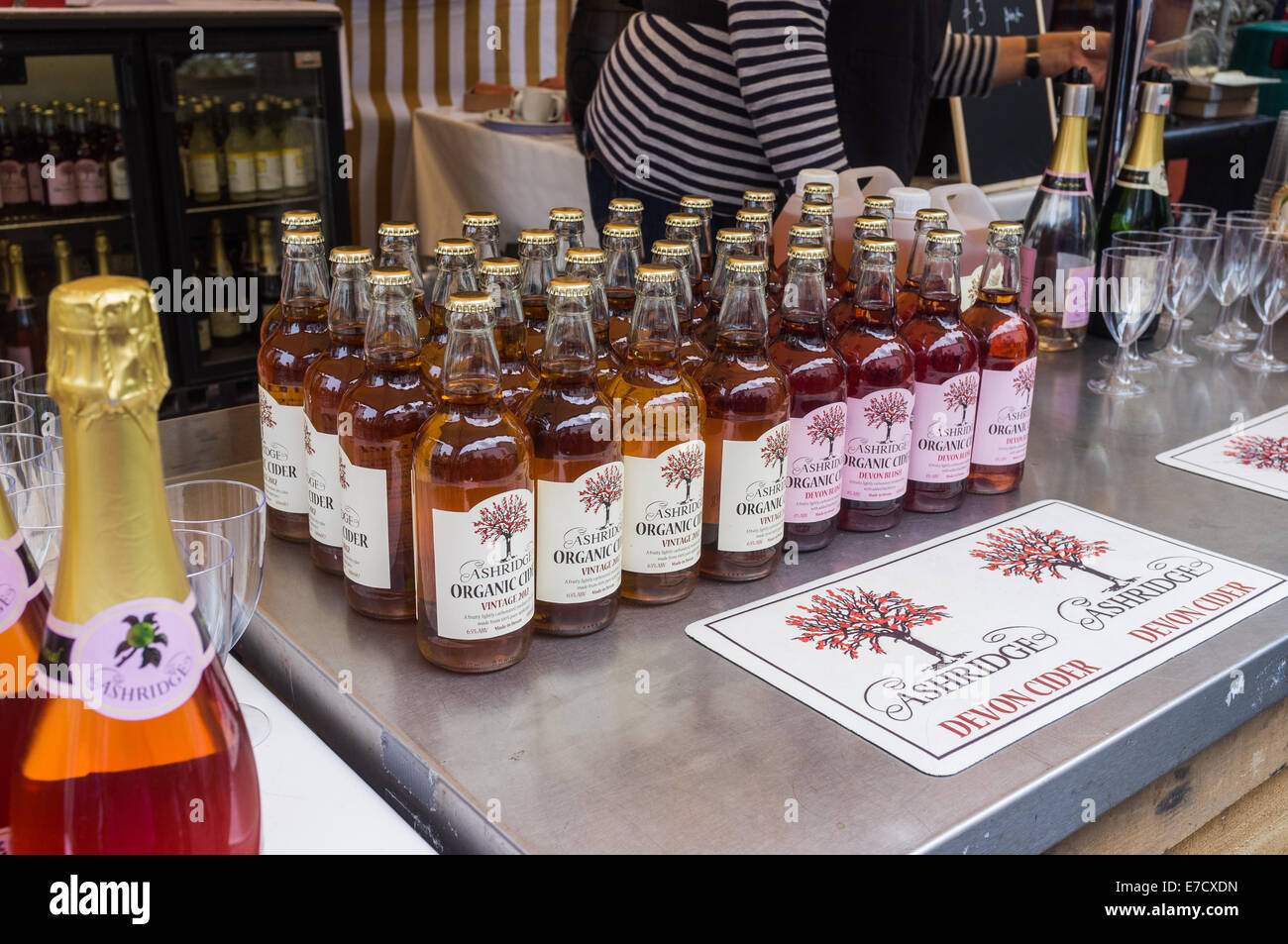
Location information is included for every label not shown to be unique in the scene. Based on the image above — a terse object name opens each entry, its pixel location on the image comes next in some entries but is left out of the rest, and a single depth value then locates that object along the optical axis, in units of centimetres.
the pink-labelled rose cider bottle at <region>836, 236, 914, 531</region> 102
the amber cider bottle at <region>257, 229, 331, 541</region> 96
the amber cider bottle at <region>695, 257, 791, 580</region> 91
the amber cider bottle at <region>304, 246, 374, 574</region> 88
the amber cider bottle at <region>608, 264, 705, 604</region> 86
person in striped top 165
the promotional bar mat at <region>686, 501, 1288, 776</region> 81
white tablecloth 326
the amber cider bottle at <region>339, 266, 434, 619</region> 83
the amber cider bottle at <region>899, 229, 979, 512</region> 106
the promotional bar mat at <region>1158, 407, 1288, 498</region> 126
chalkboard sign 302
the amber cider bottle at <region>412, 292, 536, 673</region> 75
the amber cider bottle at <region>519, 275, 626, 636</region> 81
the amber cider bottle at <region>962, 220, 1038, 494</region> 113
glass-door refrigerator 289
